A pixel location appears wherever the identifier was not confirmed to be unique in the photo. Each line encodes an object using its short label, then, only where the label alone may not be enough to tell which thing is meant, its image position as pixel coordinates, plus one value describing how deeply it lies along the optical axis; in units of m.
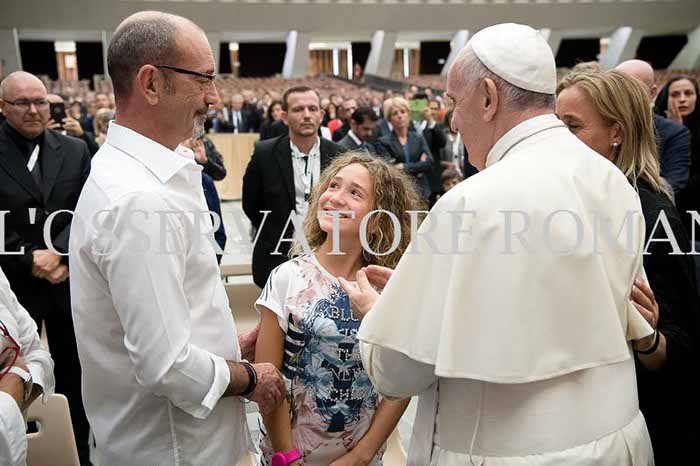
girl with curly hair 2.21
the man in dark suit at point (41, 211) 3.72
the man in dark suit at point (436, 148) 7.56
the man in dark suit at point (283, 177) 4.46
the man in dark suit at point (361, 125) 6.83
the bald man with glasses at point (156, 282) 1.61
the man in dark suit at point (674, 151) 4.79
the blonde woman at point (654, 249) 2.18
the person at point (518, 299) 1.52
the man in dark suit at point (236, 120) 15.26
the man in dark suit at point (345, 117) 10.55
